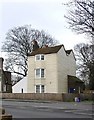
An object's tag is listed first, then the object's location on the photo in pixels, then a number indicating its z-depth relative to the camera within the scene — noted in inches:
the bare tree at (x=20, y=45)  1153.5
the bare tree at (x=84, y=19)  538.7
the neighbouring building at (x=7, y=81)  1183.1
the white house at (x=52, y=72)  862.2
